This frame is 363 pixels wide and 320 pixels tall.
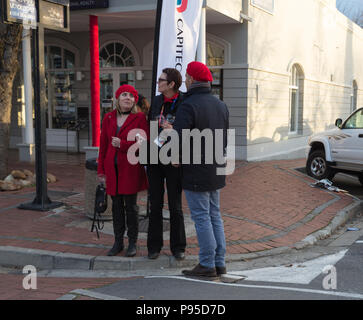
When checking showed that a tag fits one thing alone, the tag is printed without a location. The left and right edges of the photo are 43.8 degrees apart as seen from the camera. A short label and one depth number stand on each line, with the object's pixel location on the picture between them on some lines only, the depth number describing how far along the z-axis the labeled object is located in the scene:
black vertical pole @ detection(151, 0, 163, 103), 6.00
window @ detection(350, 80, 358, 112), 26.17
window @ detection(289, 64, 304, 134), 16.56
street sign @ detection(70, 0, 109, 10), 10.52
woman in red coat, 4.97
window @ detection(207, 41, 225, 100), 12.69
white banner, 6.13
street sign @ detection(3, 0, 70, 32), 6.25
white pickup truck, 9.73
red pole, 10.88
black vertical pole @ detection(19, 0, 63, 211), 6.88
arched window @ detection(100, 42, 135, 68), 13.78
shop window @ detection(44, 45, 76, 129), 14.70
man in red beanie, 4.25
